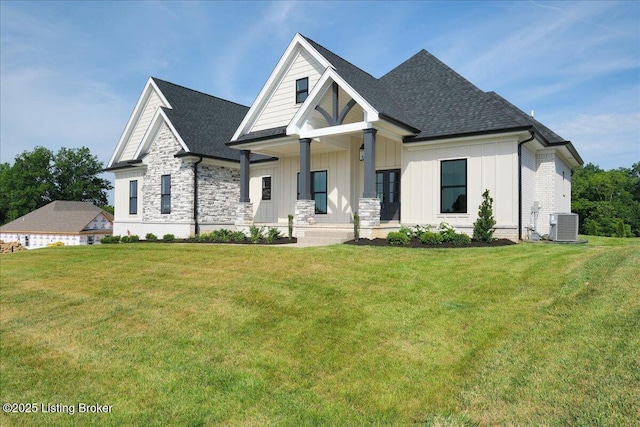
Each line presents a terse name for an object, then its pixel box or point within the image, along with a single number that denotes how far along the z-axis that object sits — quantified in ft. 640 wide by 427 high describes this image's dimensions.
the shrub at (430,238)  37.37
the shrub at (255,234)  47.75
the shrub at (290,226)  49.48
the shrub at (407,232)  39.04
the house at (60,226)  111.04
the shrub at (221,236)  52.05
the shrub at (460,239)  37.41
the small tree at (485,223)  39.40
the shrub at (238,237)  50.03
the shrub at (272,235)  46.75
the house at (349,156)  42.63
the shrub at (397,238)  37.91
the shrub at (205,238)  53.54
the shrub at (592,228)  86.18
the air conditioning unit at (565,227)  44.24
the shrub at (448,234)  38.18
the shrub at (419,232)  39.42
